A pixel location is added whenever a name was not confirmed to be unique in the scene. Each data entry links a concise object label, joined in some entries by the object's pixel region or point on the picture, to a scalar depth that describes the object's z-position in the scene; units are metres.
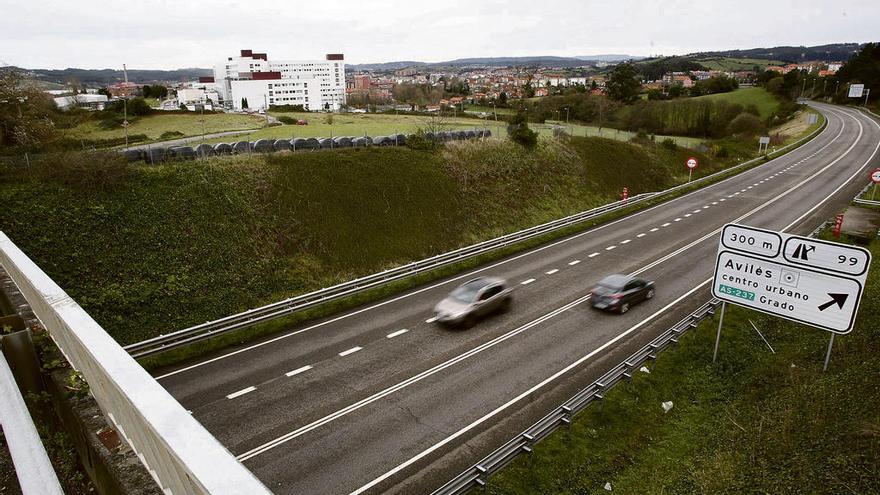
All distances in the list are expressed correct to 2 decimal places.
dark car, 18.67
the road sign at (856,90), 91.22
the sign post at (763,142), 51.09
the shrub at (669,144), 52.47
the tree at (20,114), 24.53
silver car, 17.69
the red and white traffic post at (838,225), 25.22
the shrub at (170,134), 36.78
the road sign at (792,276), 12.59
